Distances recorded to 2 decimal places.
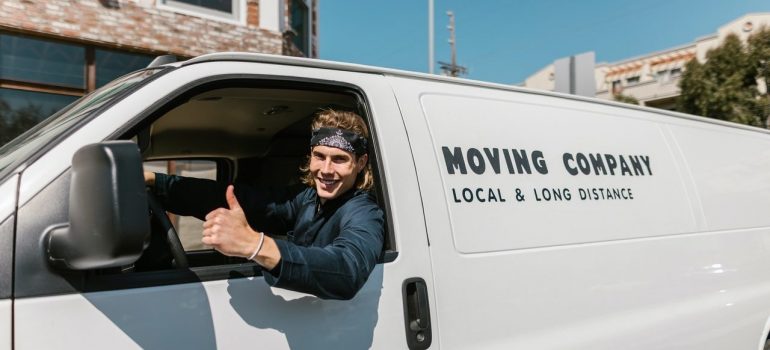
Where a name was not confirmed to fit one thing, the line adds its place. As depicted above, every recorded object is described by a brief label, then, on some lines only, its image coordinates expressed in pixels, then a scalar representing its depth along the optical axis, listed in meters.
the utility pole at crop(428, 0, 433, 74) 13.00
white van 1.32
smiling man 1.40
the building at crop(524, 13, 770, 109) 29.11
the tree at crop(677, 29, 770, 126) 17.42
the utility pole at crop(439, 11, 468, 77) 29.44
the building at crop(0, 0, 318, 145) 7.50
